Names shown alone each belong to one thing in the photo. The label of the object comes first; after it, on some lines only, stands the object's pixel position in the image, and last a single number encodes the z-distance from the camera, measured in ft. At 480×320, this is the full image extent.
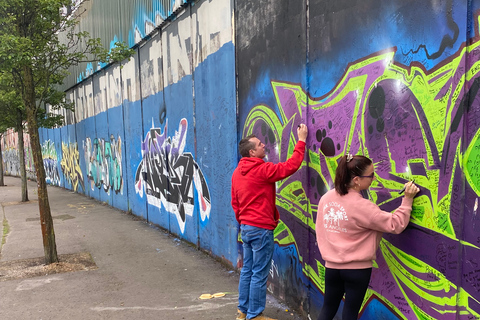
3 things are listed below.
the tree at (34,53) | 18.99
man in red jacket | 12.32
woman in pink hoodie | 8.55
